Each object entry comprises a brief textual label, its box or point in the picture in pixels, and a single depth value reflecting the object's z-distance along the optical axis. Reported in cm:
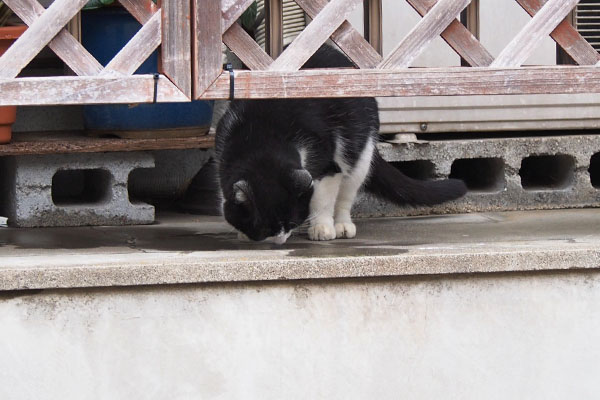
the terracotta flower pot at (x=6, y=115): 725
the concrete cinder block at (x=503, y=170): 884
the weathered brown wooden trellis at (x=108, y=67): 582
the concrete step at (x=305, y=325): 564
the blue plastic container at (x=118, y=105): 834
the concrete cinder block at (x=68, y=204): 816
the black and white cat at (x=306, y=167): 698
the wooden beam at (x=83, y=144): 786
